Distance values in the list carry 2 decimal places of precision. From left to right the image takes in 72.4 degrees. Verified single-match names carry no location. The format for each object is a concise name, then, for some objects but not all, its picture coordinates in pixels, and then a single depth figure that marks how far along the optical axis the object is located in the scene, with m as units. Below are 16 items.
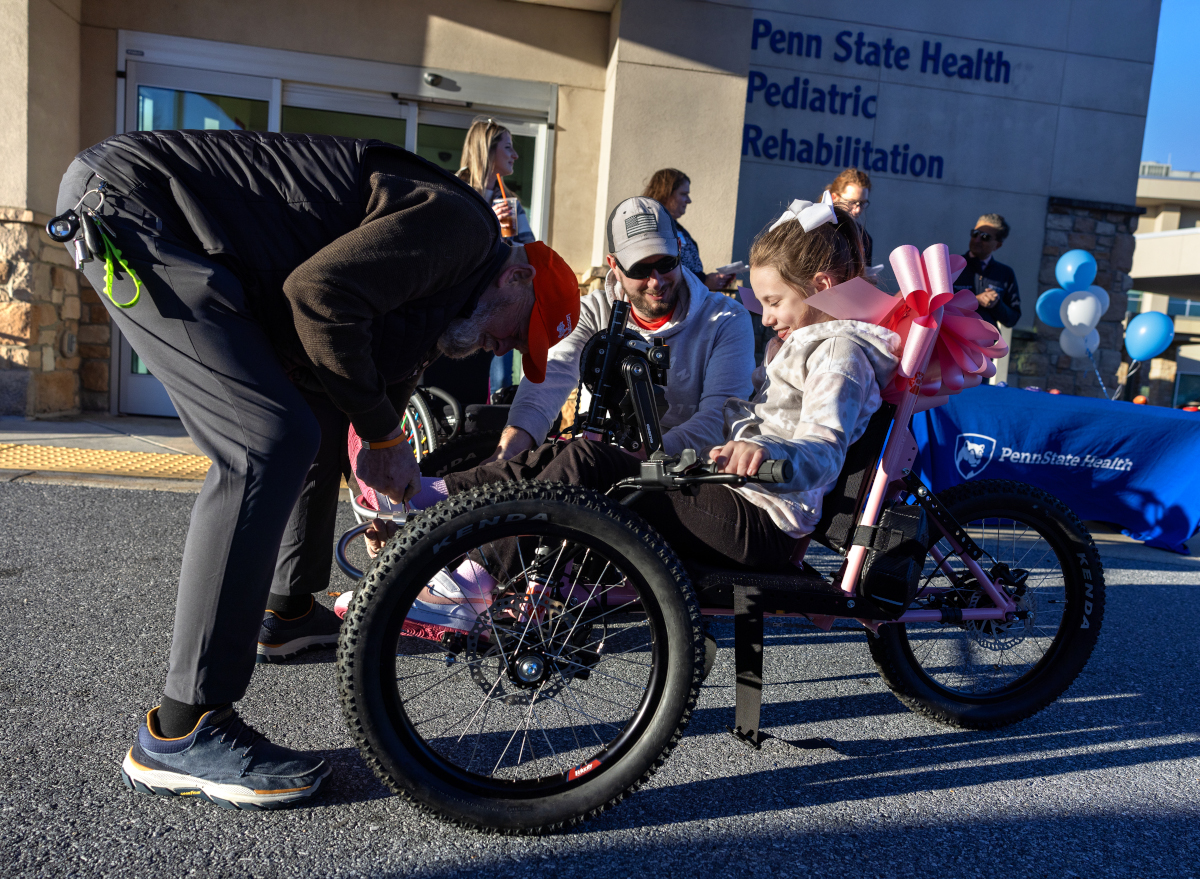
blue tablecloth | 4.73
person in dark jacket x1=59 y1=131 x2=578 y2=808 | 1.57
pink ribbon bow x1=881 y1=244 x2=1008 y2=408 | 1.87
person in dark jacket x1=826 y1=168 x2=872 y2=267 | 4.44
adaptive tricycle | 1.53
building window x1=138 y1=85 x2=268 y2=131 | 6.63
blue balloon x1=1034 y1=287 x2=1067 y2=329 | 8.16
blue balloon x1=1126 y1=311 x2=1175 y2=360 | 9.72
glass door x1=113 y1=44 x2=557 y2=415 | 6.56
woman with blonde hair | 4.51
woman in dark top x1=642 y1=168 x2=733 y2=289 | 4.36
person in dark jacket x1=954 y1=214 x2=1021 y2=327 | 5.59
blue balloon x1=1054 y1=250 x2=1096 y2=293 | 7.86
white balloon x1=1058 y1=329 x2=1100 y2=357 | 8.16
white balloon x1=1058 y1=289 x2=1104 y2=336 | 7.86
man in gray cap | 2.58
